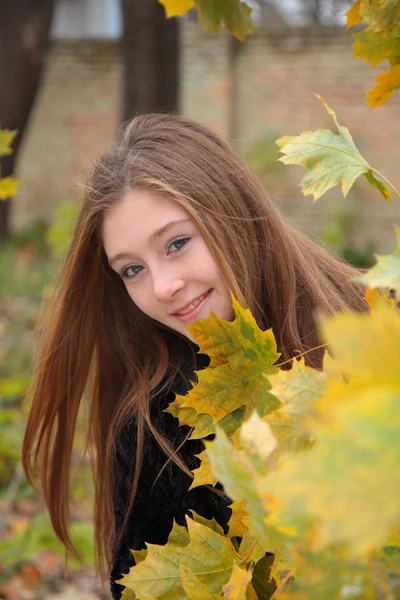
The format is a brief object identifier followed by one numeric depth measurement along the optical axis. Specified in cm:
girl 206
